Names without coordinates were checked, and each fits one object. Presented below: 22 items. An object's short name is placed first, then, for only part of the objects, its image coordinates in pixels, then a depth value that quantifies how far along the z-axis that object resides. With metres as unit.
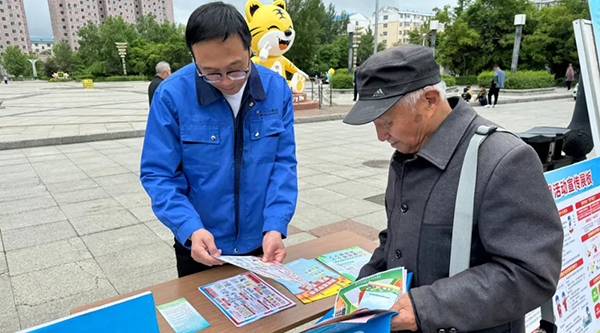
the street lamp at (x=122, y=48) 40.91
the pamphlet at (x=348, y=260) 1.69
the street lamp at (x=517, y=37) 19.06
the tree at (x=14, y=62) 64.69
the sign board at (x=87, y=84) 31.69
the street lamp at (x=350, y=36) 21.06
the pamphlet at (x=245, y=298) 1.37
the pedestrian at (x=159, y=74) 7.30
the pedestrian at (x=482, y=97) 14.89
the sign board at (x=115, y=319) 0.85
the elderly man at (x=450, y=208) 0.90
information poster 1.61
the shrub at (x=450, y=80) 21.64
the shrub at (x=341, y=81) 21.83
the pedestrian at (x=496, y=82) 14.34
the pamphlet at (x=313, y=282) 1.52
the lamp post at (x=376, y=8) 22.97
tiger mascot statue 11.52
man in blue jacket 1.40
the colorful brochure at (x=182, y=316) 1.30
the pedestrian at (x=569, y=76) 20.78
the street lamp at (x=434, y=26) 19.22
